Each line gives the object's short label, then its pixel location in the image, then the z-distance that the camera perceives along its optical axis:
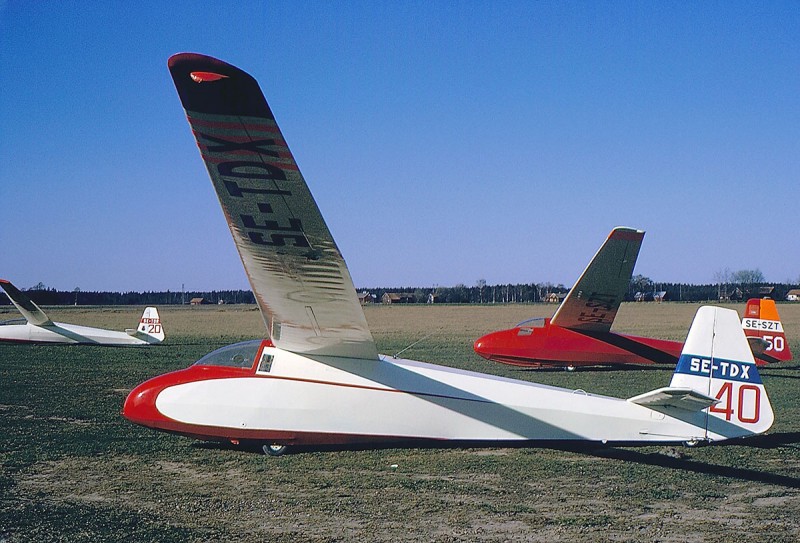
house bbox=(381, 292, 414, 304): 125.03
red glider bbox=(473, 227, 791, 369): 16.80
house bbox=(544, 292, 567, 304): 108.79
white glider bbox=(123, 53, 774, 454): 7.41
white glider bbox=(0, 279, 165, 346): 25.44
